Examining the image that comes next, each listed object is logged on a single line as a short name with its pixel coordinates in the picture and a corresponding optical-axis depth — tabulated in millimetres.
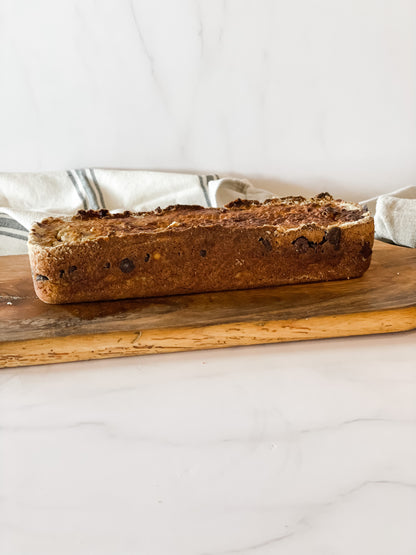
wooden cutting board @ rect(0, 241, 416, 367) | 886
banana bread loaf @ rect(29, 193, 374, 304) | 991
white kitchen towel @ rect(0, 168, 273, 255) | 1586
